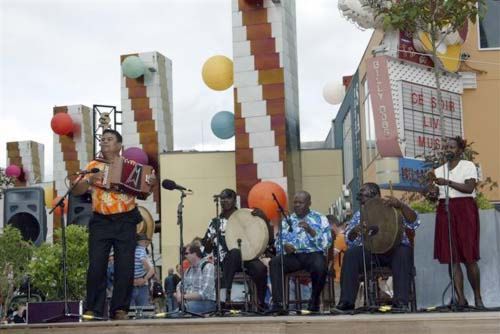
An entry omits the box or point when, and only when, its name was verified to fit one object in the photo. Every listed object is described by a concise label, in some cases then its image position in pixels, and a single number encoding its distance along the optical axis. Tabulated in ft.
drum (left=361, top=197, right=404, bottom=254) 23.08
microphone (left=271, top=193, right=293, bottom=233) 25.49
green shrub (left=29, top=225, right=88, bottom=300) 32.60
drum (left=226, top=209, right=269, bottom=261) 26.21
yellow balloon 55.47
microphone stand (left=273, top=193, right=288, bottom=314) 24.49
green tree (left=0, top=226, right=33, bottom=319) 32.01
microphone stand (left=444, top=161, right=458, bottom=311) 22.65
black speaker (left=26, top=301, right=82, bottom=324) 22.85
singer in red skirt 22.93
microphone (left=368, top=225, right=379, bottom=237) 23.18
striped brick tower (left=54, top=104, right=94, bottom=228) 77.56
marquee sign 56.44
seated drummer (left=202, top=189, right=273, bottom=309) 26.40
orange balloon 42.06
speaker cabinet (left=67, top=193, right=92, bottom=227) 36.60
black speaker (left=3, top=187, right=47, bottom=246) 36.70
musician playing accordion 22.91
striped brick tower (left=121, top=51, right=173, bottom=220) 71.20
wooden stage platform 17.46
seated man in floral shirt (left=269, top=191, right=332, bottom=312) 25.07
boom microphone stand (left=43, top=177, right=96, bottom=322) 22.24
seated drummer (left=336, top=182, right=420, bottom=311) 22.90
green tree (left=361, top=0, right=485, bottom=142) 37.01
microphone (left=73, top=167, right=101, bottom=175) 22.18
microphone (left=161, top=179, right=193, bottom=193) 23.14
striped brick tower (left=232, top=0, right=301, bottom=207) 53.67
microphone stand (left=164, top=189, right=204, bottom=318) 24.07
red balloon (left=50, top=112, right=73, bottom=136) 77.30
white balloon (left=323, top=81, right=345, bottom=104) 78.12
